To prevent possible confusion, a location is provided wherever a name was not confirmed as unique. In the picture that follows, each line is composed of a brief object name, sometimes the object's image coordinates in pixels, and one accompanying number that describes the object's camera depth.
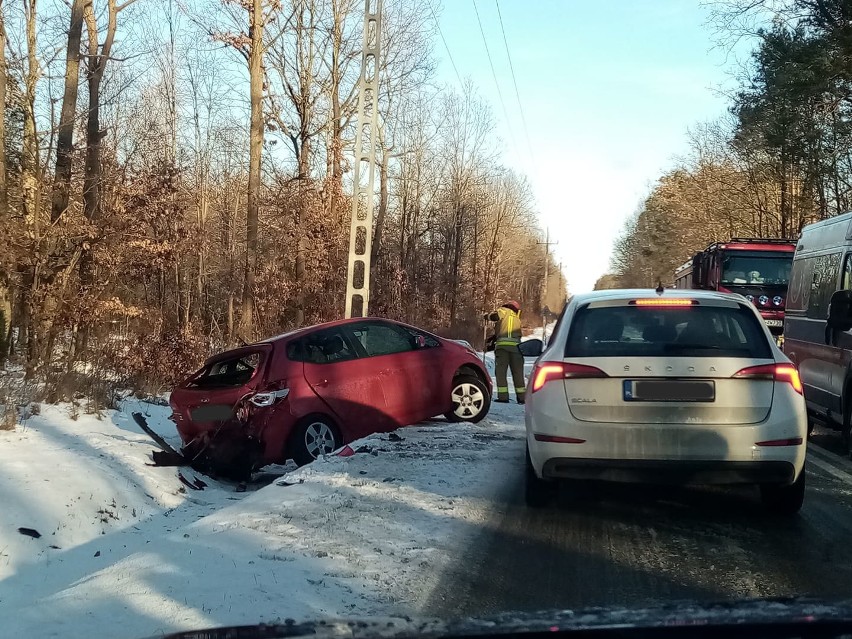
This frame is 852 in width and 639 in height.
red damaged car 8.62
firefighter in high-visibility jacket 14.23
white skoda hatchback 5.52
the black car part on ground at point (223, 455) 8.52
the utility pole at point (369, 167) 16.36
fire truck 20.12
